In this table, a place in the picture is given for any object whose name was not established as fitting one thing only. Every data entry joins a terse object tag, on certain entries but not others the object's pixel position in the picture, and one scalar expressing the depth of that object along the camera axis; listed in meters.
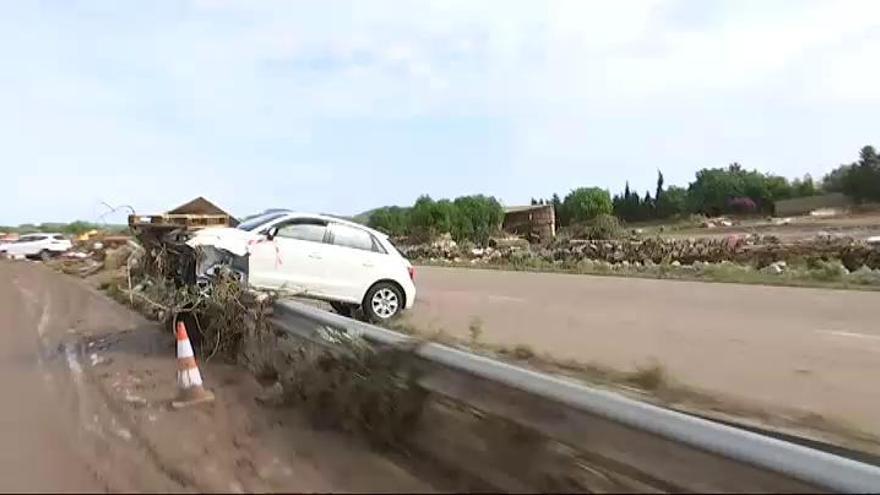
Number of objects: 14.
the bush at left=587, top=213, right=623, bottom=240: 46.34
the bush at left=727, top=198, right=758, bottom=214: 82.88
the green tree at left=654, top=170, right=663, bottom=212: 93.74
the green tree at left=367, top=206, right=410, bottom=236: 58.87
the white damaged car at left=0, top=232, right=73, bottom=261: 58.25
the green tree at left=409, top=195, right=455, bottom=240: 55.91
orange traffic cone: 8.39
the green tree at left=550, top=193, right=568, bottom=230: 72.46
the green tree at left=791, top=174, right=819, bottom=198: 88.06
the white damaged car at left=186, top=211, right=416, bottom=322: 14.31
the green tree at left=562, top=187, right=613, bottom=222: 69.94
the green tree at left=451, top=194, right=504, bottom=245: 56.22
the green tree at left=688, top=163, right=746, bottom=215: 87.25
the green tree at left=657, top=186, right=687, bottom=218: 88.11
